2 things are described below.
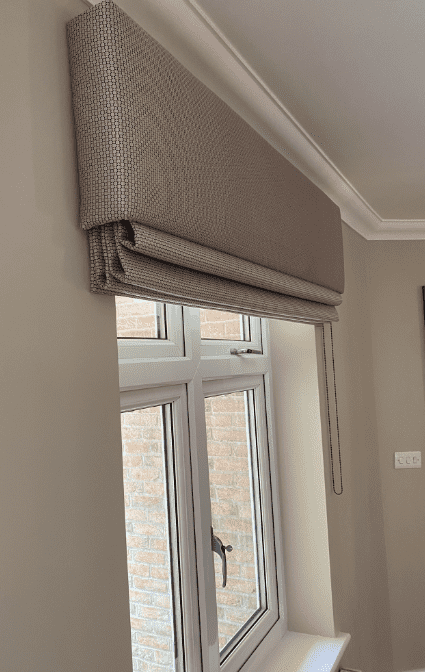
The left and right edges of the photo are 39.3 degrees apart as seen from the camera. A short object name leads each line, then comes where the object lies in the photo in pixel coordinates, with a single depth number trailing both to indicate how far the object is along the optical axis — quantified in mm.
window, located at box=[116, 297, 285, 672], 1478
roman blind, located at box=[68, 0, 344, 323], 968
